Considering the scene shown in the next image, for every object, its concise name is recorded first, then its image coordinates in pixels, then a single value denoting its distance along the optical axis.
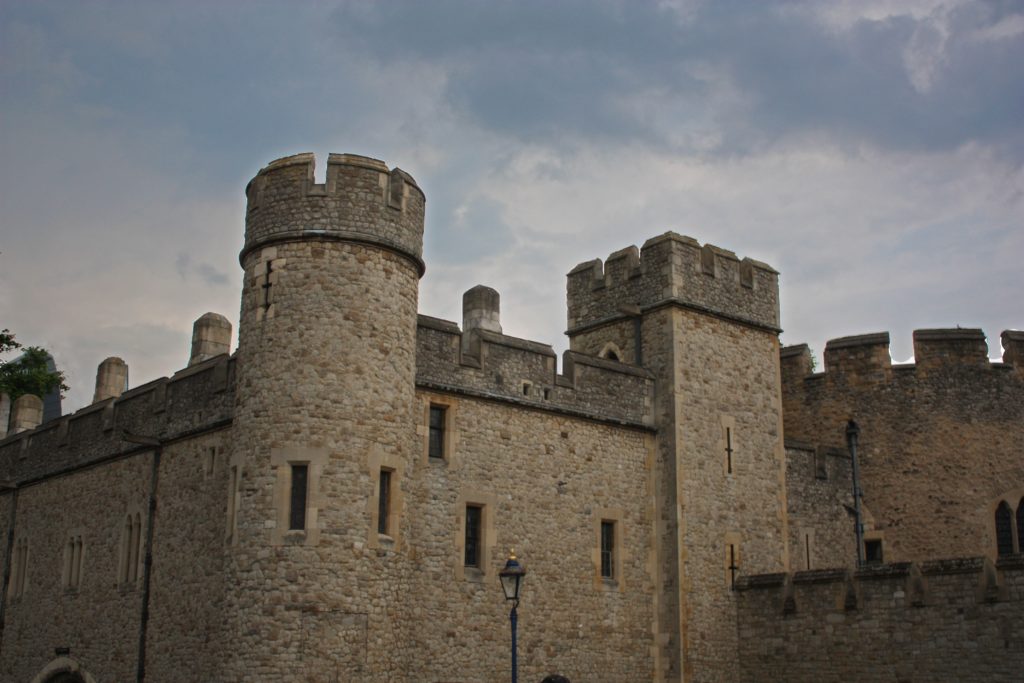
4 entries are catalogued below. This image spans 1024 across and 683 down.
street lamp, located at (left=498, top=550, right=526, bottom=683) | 16.25
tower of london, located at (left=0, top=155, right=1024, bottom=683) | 16.83
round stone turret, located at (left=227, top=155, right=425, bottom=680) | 16.22
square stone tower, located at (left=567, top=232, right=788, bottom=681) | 20.97
